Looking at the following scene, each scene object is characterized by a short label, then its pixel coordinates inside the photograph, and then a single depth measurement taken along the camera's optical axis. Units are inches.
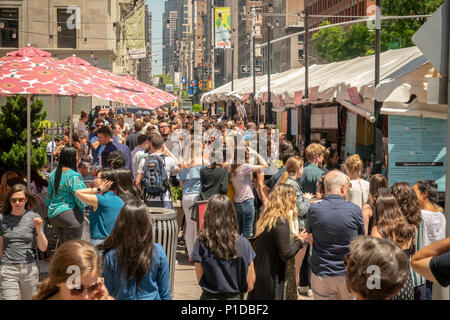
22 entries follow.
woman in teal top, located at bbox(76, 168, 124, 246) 270.4
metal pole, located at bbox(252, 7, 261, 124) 1150.5
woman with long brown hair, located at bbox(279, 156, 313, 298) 343.9
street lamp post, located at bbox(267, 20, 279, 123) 935.7
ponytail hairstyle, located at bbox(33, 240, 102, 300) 143.6
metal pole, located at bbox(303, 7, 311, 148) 742.7
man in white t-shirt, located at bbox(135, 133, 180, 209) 390.9
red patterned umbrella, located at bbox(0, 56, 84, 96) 351.6
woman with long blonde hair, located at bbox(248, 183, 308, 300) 256.8
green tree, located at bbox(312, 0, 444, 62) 1310.3
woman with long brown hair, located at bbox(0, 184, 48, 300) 264.4
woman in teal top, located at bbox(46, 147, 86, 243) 312.5
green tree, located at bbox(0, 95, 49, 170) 475.5
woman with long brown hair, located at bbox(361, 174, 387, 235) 306.3
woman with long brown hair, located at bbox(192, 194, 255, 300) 209.5
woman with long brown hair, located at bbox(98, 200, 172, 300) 185.5
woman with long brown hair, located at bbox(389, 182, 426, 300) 260.2
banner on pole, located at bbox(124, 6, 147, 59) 1857.3
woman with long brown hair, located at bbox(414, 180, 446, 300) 264.4
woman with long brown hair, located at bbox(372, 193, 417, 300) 238.1
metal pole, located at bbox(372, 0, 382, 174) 508.7
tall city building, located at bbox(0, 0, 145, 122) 1812.3
